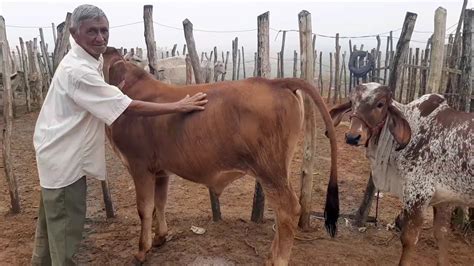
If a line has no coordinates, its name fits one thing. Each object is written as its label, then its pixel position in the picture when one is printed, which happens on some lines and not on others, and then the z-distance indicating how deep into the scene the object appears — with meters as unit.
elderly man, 2.73
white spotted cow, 3.48
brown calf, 3.21
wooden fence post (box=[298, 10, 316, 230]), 4.46
